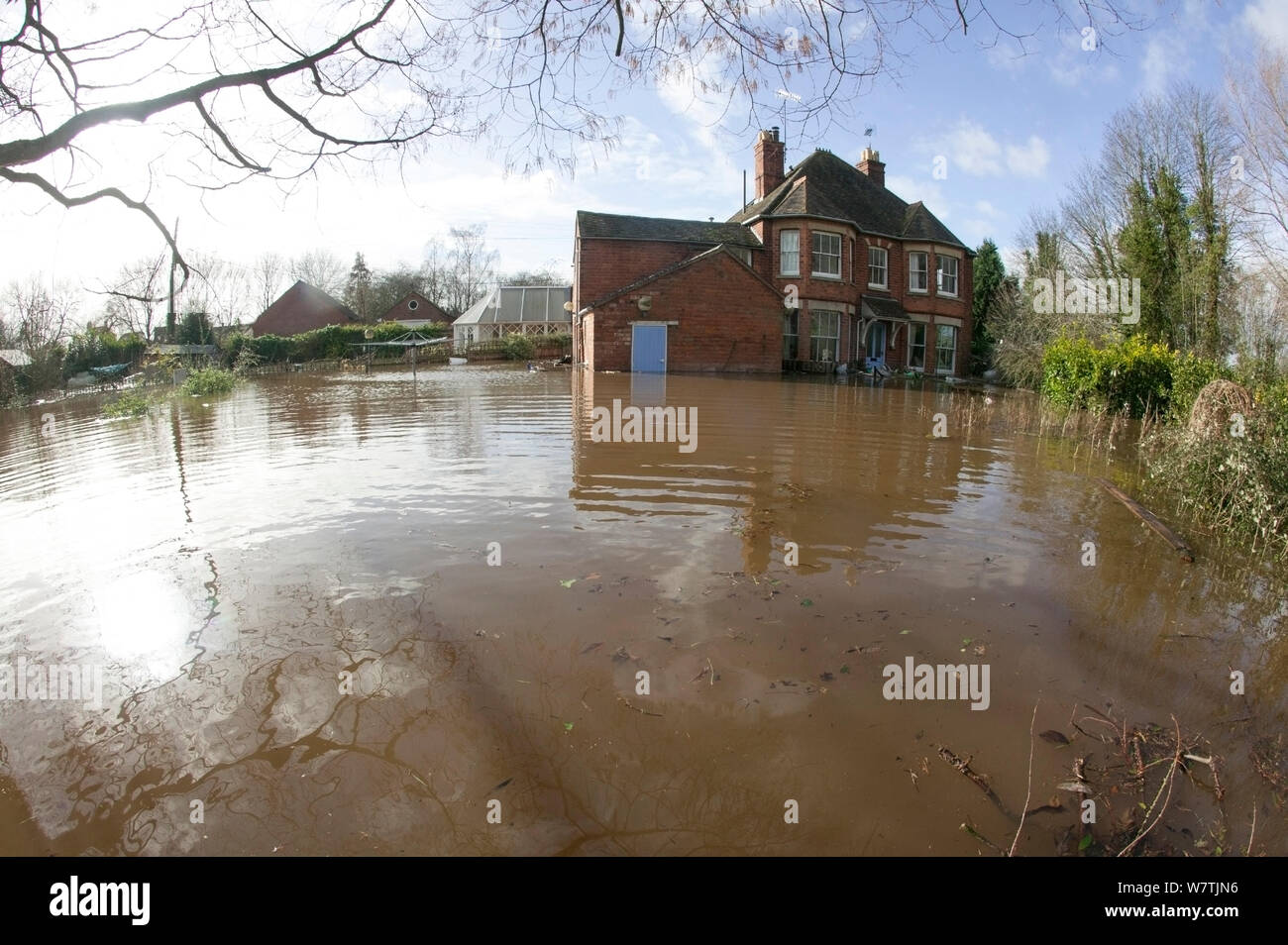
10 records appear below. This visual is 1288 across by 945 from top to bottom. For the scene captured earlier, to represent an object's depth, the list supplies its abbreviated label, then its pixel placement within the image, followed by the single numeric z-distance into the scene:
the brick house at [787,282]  25.22
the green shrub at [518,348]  37.53
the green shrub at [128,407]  16.86
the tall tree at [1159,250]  21.20
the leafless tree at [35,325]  22.09
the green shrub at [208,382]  22.72
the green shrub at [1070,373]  15.67
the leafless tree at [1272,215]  17.73
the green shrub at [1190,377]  12.59
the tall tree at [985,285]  36.41
